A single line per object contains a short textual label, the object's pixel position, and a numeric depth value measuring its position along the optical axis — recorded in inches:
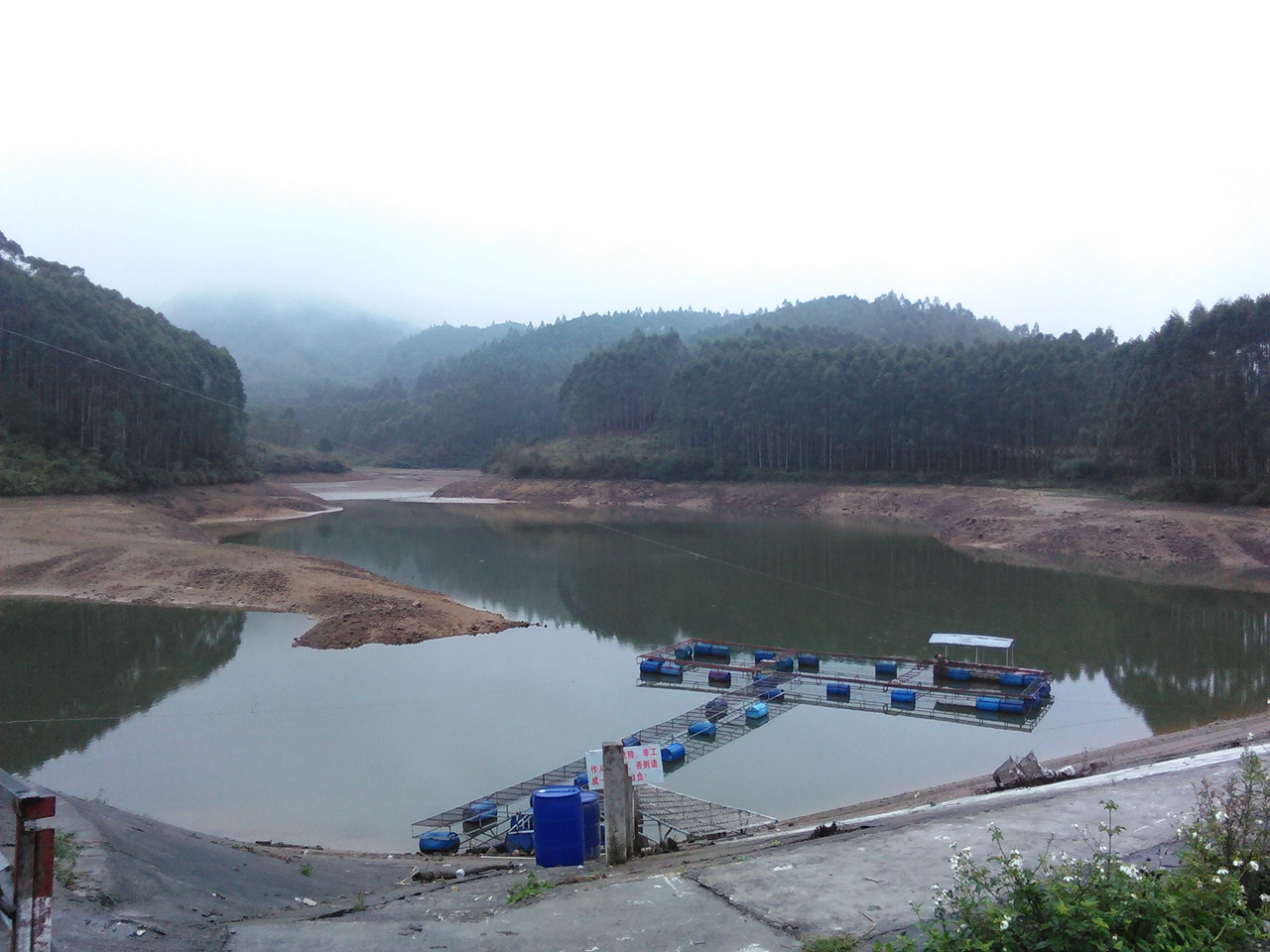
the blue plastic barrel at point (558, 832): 337.4
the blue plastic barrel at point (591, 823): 359.6
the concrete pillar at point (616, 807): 321.4
